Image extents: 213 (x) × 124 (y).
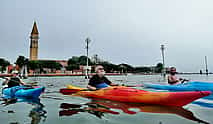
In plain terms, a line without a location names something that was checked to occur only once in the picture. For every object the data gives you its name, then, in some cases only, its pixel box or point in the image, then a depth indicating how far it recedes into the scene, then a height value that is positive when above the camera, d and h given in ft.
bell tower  315.99 +50.22
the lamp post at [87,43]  118.48 +17.71
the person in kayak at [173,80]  33.62 -1.44
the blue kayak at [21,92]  25.65 -2.73
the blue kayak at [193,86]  30.24 -2.32
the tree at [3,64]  211.82 +9.60
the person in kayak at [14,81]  30.12 -1.31
